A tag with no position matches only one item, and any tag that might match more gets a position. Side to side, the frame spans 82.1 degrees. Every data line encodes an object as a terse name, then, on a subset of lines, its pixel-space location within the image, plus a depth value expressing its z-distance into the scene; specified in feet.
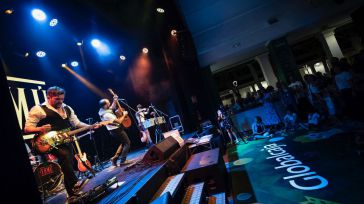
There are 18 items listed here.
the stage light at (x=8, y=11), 14.57
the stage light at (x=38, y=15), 15.97
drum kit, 10.31
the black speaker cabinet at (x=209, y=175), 9.47
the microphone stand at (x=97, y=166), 18.18
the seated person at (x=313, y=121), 18.88
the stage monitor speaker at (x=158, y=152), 10.72
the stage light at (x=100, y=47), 24.45
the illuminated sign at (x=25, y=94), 16.22
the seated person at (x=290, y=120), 22.07
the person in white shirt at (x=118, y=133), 13.96
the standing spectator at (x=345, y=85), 15.91
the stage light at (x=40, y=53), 19.66
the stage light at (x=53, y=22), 17.38
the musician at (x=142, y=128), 23.63
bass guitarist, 8.43
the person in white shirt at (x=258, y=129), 24.84
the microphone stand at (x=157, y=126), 21.50
